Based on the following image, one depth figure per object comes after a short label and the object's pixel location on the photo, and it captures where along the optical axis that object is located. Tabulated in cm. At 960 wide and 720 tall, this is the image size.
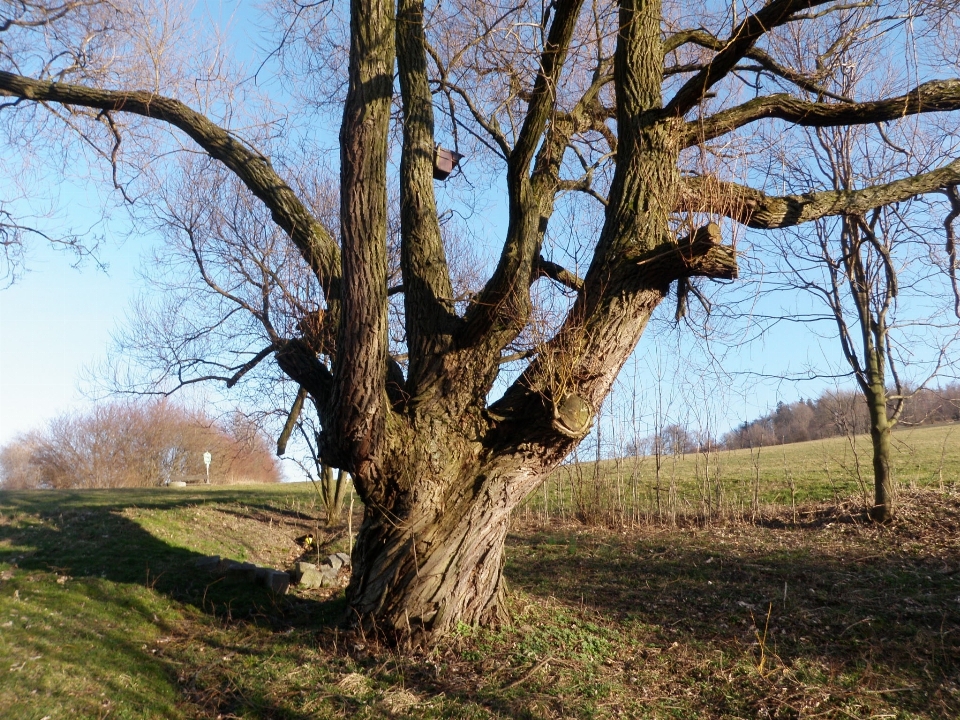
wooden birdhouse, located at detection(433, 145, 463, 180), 671
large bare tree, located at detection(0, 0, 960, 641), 557
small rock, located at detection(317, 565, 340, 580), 873
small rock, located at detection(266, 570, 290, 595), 795
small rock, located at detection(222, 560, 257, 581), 824
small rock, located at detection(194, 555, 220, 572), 856
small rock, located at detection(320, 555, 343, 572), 923
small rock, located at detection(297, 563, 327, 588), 840
